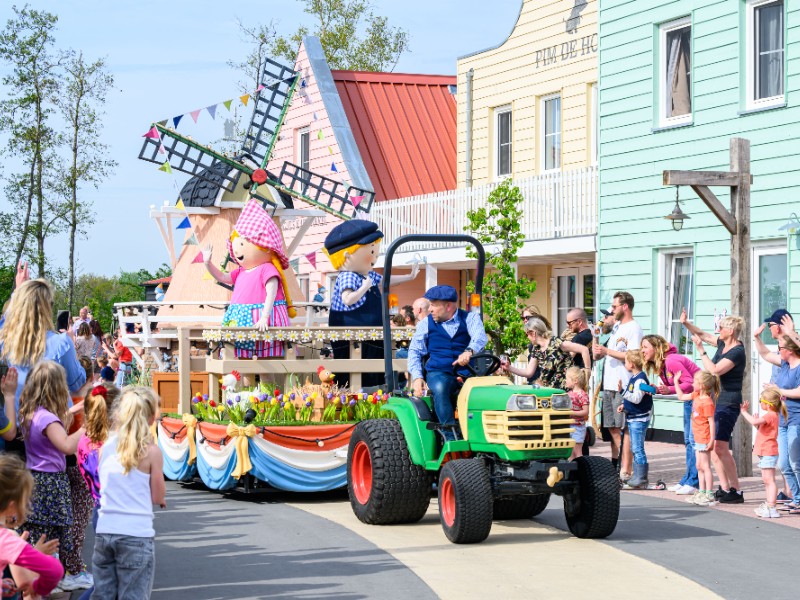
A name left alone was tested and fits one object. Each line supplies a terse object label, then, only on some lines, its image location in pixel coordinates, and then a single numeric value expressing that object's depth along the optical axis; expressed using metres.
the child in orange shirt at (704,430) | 12.11
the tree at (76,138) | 36.28
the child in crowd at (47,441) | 7.47
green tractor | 9.73
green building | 17.16
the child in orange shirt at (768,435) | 11.44
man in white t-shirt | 13.90
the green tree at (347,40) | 43.76
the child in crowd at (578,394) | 13.16
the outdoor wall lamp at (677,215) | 16.36
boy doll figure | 14.84
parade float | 12.47
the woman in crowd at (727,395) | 12.28
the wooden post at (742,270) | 14.05
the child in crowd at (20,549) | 5.20
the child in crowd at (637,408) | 13.32
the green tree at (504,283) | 18.25
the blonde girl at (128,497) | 6.52
